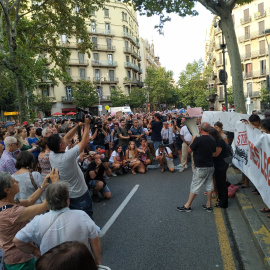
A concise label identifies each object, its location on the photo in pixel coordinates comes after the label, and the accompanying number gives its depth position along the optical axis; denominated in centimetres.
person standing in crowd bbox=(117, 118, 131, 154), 984
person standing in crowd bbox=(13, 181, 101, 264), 212
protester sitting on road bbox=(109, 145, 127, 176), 852
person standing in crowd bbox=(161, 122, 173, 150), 975
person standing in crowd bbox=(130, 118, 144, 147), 1001
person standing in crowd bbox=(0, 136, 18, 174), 440
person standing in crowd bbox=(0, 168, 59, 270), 223
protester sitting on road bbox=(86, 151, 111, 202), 606
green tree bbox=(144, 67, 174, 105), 5482
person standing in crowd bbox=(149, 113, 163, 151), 968
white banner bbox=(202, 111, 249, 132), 751
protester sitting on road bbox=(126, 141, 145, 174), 866
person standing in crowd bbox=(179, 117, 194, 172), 869
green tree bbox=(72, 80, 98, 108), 4353
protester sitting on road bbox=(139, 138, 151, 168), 883
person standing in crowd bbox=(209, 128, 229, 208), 498
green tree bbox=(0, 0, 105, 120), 1180
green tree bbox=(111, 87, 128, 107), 4638
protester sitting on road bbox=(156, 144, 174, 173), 856
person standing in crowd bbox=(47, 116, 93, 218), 330
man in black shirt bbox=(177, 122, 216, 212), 485
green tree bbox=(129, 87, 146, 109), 4962
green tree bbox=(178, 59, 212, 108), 5671
